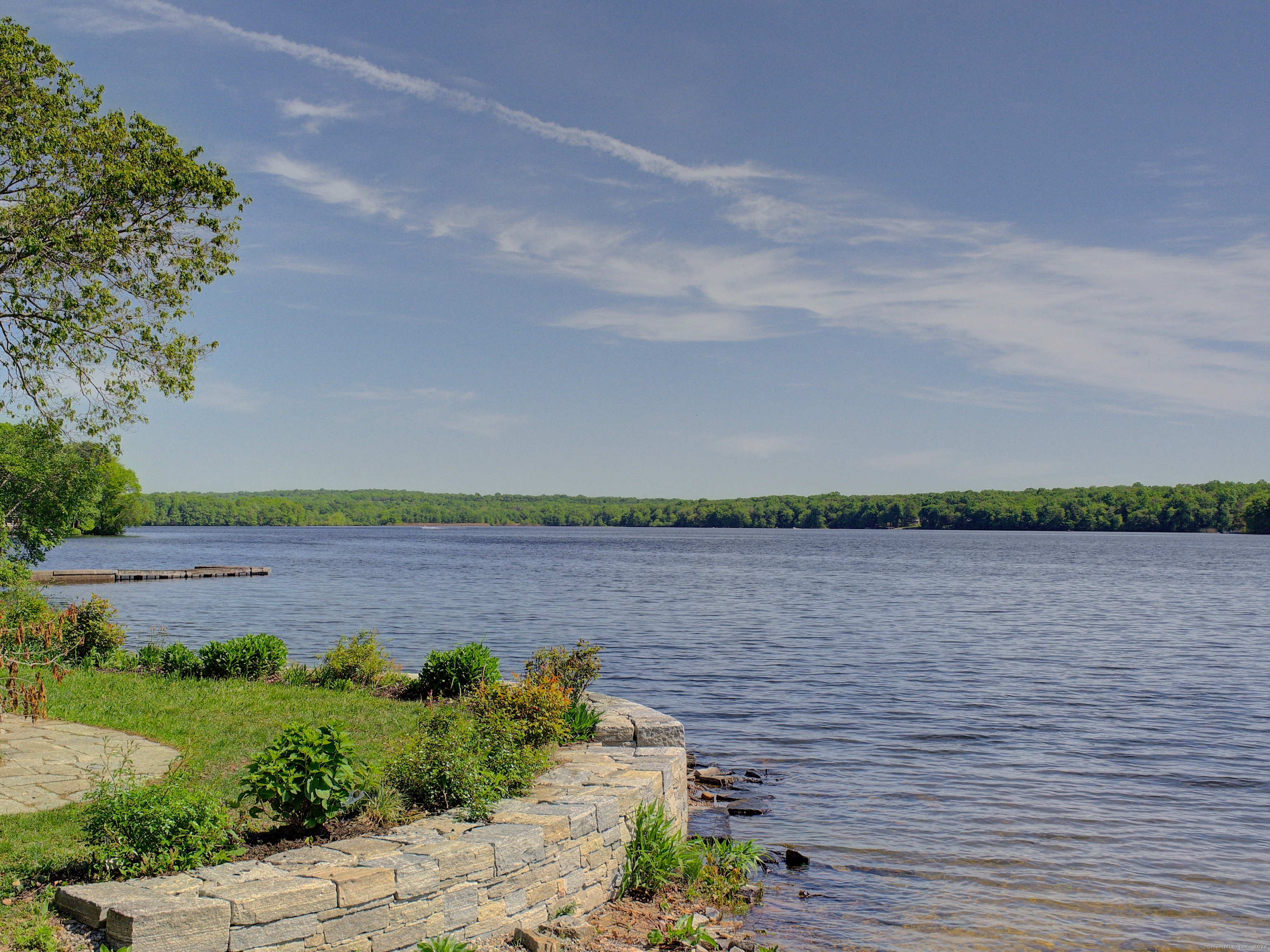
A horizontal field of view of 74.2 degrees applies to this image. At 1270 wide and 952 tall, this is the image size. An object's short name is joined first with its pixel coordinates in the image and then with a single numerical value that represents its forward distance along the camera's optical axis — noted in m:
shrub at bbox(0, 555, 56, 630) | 13.60
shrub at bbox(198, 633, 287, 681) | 14.67
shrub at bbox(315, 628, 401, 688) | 14.43
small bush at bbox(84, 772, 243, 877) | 5.55
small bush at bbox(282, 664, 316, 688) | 14.48
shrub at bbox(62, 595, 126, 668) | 15.74
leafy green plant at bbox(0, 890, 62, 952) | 4.73
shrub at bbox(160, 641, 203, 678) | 14.79
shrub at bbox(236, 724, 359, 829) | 6.38
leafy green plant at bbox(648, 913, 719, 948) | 7.00
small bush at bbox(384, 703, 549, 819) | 7.20
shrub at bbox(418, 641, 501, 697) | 13.26
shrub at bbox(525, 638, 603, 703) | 11.11
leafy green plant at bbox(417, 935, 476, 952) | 5.70
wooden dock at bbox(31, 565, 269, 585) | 47.19
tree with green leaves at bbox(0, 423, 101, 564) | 19.27
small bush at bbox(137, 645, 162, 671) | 15.59
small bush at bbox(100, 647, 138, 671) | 15.45
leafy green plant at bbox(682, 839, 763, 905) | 8.32
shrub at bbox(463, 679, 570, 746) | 8.99
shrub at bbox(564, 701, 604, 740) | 10.01
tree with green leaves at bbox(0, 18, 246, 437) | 10.58
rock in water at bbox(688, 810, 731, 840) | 9.96
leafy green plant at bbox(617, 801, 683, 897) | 7.88
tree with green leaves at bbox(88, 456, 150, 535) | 80.56
